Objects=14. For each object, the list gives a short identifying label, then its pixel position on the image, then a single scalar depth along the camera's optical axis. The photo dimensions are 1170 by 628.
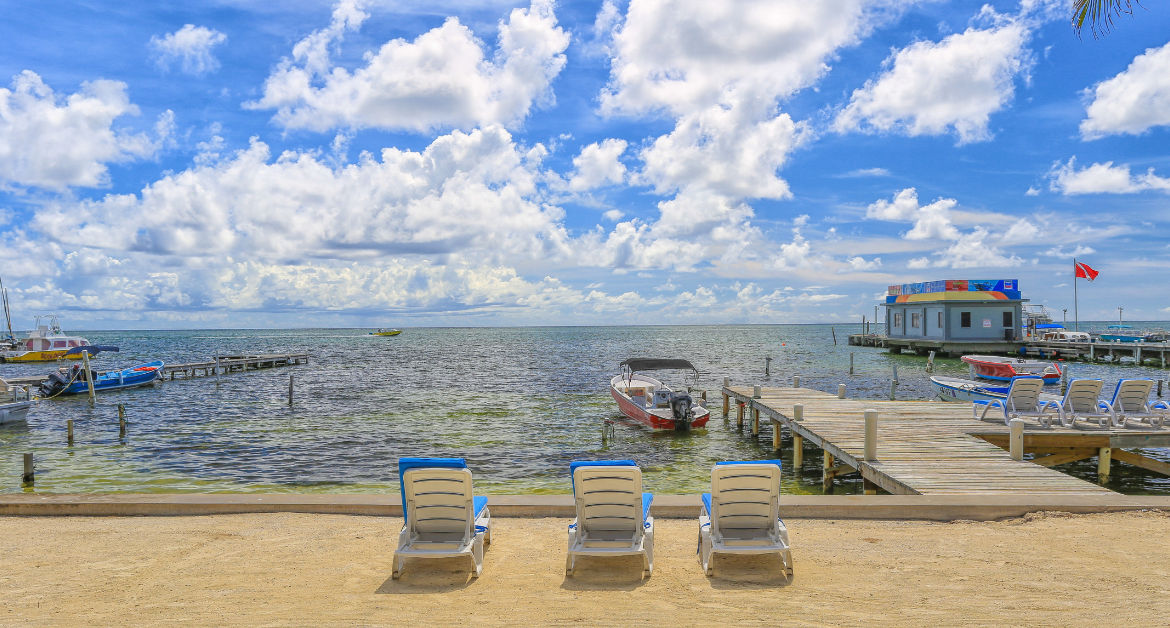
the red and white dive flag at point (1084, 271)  48.07
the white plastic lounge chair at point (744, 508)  6.18
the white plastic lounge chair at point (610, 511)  6.16
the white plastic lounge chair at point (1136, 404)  13.02
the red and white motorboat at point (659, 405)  20.66
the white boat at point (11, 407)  23.45
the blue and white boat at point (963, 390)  22.34
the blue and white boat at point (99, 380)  32.16
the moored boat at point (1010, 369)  29.20
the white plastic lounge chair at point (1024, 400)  13.95
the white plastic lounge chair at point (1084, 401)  13.32
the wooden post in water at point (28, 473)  14.09
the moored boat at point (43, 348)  59.56
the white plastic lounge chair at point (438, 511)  6.12
